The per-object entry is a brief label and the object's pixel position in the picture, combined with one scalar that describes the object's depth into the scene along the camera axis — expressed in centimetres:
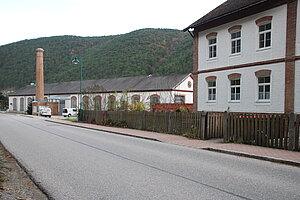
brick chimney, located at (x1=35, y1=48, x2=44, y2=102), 5938
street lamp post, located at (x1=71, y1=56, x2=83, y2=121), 2945
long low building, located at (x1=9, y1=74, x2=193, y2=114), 2800
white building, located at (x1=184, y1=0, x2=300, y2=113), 1514
